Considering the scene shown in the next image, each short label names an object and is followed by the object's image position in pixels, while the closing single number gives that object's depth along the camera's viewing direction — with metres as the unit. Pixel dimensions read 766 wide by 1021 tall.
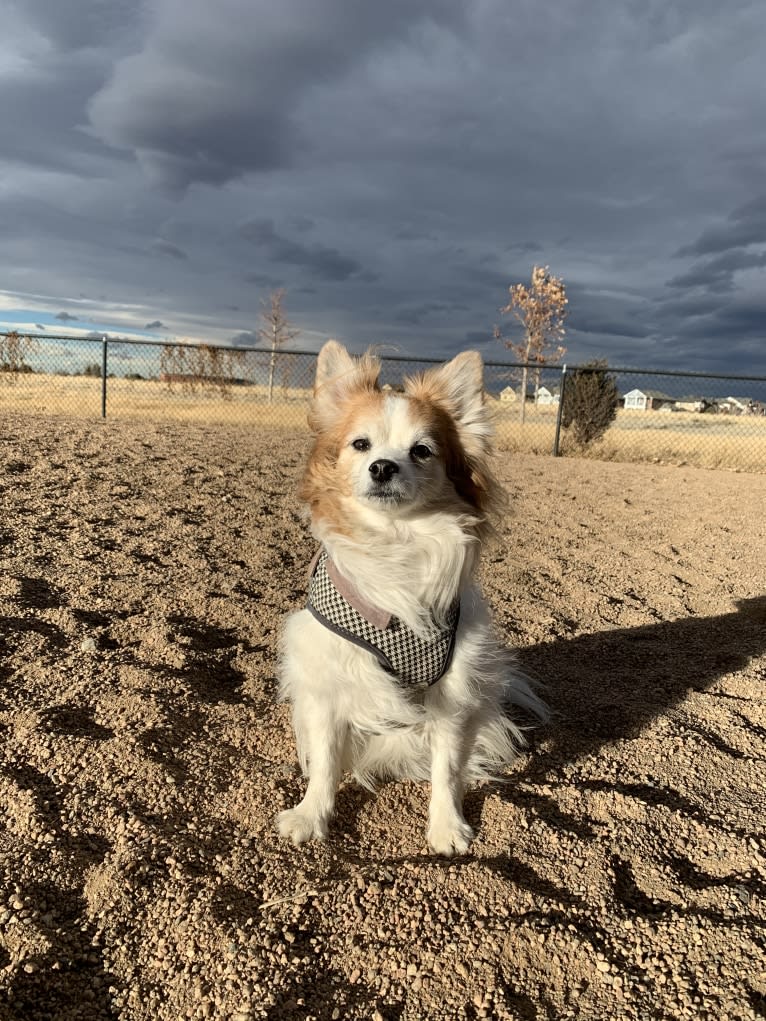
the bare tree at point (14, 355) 15.29
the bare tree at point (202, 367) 14.27
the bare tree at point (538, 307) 23.84
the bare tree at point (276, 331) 29.06
